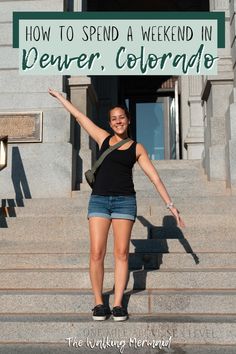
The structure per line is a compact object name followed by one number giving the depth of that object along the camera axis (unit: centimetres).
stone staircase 375
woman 388
